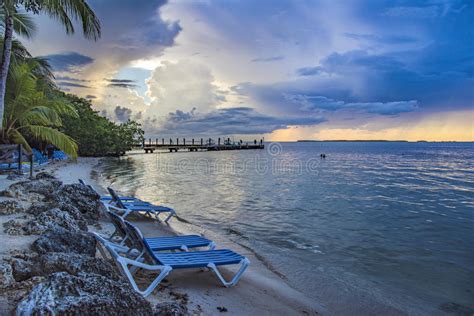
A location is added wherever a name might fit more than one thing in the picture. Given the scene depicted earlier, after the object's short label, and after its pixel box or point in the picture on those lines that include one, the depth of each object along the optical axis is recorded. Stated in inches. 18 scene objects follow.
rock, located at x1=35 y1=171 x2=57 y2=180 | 557.0
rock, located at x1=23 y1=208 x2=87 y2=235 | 221.1
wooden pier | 2921.8
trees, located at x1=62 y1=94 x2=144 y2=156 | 1550.2
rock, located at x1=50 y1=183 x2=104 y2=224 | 313.3
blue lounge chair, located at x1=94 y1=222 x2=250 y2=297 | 156.3
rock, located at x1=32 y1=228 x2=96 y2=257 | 174.4
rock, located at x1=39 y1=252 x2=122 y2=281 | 137.5
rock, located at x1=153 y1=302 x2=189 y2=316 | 114.8
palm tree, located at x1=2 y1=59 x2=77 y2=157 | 546.0
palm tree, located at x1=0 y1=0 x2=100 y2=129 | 366.0
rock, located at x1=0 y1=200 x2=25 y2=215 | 277.2
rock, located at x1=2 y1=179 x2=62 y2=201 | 353.1
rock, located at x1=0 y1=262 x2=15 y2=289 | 127.0
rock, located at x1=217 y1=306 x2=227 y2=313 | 153.4
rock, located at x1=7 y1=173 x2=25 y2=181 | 542.6
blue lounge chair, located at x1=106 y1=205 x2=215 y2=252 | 195.6
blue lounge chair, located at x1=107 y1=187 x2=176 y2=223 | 350.9
